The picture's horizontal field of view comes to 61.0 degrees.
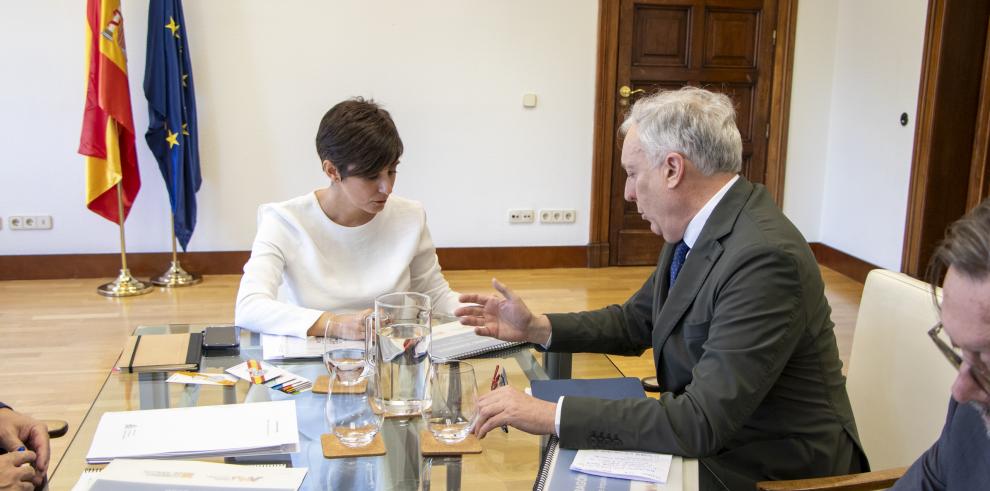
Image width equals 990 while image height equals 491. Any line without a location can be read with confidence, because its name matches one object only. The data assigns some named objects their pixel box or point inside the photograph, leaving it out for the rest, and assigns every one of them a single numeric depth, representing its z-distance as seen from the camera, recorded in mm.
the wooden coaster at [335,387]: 1368
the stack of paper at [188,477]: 1158
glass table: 1259
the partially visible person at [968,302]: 949
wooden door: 5215
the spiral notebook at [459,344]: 1839
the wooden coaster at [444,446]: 1330
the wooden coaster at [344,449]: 1318
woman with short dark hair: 2111
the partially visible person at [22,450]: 1264
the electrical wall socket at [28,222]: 4812
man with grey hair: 1358
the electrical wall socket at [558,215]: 5391
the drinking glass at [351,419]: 1348
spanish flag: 4422
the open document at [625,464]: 1240
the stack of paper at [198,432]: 1312
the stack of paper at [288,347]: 1785
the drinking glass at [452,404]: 1365
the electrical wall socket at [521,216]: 5344
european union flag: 4570
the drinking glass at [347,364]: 1415
